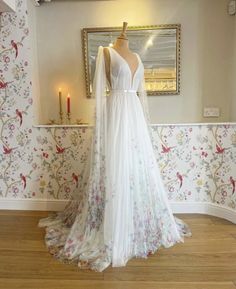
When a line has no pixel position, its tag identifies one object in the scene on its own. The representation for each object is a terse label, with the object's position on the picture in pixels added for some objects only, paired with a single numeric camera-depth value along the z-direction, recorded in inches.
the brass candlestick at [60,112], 108.2
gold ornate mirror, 104.2
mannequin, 76.6
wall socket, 106.7
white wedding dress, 70.9
